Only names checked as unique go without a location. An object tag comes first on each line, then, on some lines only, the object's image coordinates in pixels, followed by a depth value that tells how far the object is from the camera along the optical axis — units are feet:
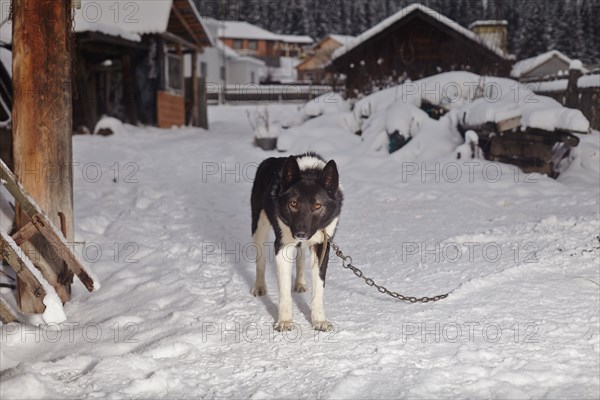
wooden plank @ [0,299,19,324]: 14.39
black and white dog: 13.61
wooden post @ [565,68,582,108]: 44.45
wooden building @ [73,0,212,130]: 52.49
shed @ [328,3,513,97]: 76.07
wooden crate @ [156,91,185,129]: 65.41
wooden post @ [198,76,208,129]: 73.77
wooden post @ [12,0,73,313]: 15.10
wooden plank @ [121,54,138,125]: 60.08
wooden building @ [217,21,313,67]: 233.76
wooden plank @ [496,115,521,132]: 32.73
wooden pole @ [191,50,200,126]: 74.90
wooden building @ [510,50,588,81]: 93.51
